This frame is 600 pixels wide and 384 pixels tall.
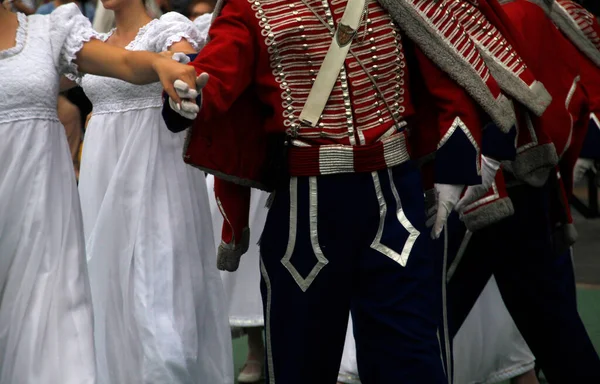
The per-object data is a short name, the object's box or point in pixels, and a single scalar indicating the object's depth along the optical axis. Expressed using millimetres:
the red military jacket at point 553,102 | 9164
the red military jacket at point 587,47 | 10469
